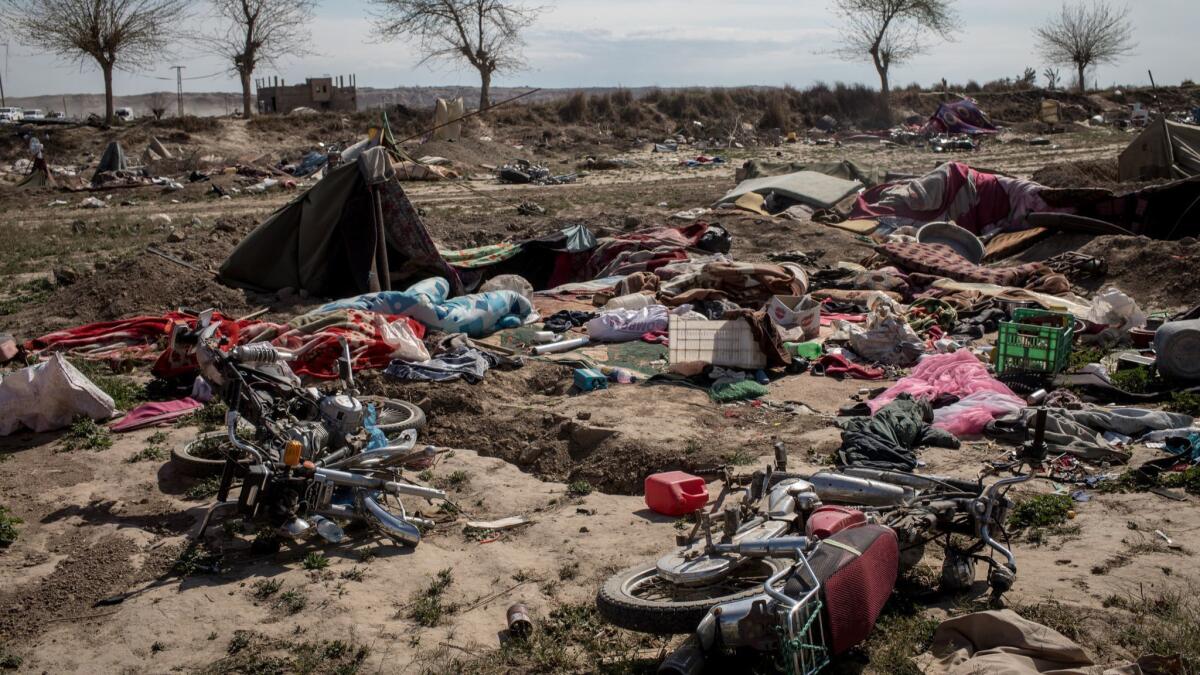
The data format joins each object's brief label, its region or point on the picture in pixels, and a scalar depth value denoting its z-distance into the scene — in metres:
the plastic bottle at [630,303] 9.94
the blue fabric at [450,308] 8.95
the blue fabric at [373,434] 5.61
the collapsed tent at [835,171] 17.95
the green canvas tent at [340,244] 10.88
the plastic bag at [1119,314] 8.62
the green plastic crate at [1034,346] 7.39
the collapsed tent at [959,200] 14.07
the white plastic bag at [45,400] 6.75
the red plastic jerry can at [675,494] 5.18
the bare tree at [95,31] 35.09
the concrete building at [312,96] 39.88
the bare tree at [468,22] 42.06
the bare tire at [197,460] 5.87
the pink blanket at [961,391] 6.39
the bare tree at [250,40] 39.98
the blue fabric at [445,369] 7.43
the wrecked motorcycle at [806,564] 3.36
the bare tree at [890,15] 47.69
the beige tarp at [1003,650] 3.42
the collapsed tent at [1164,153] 17.00
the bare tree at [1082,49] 55.38
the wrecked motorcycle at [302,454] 4.81
